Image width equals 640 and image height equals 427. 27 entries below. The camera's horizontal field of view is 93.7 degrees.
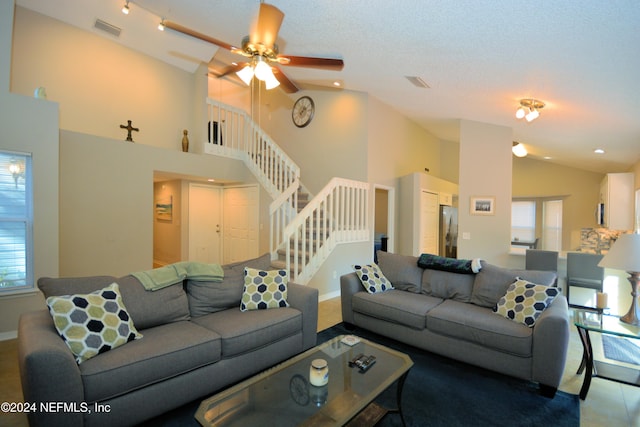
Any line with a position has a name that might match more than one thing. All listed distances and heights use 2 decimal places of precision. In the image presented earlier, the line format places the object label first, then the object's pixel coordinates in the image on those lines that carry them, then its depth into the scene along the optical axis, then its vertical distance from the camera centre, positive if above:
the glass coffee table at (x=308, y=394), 1.57 -1.08
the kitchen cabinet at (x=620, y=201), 4.79 +0.22
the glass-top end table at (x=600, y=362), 2.20 -1.07
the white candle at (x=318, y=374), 1.84 -1.01
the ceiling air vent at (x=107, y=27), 4.70 +2.91
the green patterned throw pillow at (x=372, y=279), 3.53 -0.81
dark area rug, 2.03 -1.41
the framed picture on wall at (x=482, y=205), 5.36 +0.14
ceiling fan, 2.54 +1.59
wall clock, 6.52 +2.23
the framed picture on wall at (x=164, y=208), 6.96 +0.04
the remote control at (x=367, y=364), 2.03 -1.06
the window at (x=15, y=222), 3.27 -0.16
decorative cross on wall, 5.06 +1.37
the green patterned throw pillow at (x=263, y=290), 2.89 -0.79
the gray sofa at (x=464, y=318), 2.33 -0.98
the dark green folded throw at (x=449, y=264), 3.28 -0.59
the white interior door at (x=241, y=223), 6.21 -0.27
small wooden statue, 5.75 +1.30
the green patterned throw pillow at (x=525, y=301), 2.58 -0.79
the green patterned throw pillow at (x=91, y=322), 1.91 -0.77
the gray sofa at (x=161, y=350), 1.66 -0.96
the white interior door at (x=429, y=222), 6.51 -0.22
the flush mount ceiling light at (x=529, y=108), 3.69 +1.34
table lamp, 2.33 -0.37
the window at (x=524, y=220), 7.88 -0.19
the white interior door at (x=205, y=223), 6.61 -0.30
